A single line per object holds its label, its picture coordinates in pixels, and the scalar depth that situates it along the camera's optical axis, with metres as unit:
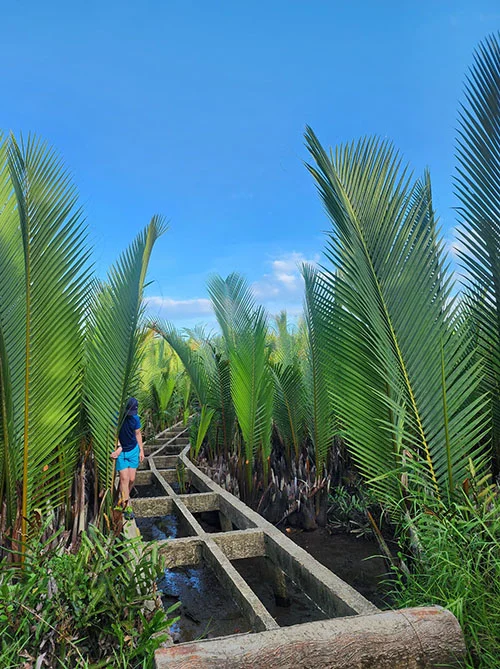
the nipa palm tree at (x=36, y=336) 2.54
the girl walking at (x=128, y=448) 4.31
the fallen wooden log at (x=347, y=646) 1.56
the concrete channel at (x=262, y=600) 1.60
